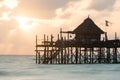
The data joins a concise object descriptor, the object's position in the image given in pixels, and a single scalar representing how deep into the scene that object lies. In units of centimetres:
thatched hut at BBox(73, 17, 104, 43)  8109
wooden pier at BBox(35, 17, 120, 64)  7925
